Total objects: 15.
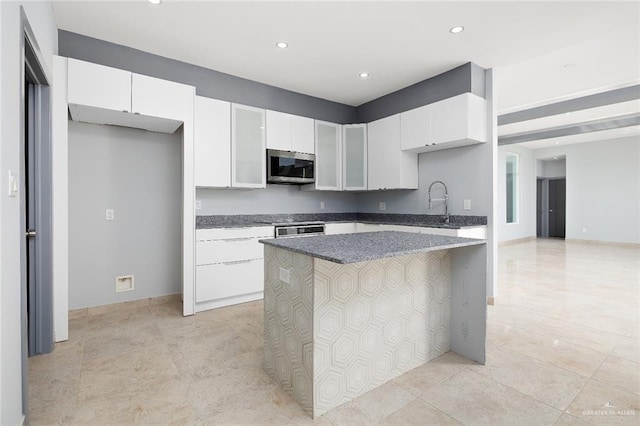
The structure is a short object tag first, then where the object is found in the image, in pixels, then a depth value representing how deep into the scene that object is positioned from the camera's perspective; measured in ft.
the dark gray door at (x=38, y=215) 7.75
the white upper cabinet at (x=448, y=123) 11.48
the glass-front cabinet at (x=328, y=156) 14.93
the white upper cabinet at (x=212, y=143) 11.37
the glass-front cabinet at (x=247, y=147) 12.20
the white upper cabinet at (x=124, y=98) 8.99
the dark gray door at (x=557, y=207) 32.27
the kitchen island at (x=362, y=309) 5.70
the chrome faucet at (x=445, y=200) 13.05
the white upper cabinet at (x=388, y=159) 14.06
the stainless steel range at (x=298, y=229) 12.60
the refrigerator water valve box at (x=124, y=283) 11.11
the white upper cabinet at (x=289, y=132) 13.29
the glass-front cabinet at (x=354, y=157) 15.65
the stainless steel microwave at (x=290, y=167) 13.21
